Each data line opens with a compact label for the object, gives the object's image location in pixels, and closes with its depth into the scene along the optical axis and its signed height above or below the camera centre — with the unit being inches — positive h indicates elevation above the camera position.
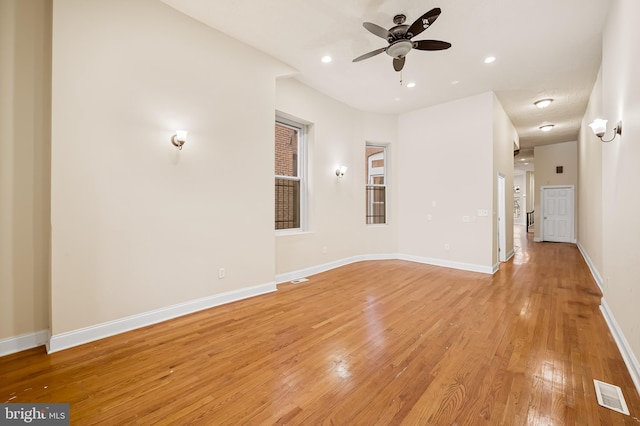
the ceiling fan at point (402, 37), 108.4 +76.2
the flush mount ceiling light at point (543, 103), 216.3 +91.5
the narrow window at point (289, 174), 188.9 +28.3
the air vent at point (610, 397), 67.4 -50.0
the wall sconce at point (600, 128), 114.5 +37.4
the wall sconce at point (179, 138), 117.1 +33.4
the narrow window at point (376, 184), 259.6 +27.9
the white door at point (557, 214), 351.6 -2.8
